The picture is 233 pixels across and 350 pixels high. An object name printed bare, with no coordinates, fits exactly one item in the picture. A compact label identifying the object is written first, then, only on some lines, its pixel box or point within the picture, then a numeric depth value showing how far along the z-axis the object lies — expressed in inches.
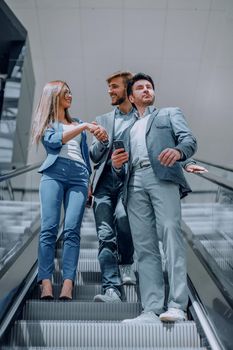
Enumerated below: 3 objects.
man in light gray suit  125.0
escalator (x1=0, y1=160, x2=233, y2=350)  117.0
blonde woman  143.6
